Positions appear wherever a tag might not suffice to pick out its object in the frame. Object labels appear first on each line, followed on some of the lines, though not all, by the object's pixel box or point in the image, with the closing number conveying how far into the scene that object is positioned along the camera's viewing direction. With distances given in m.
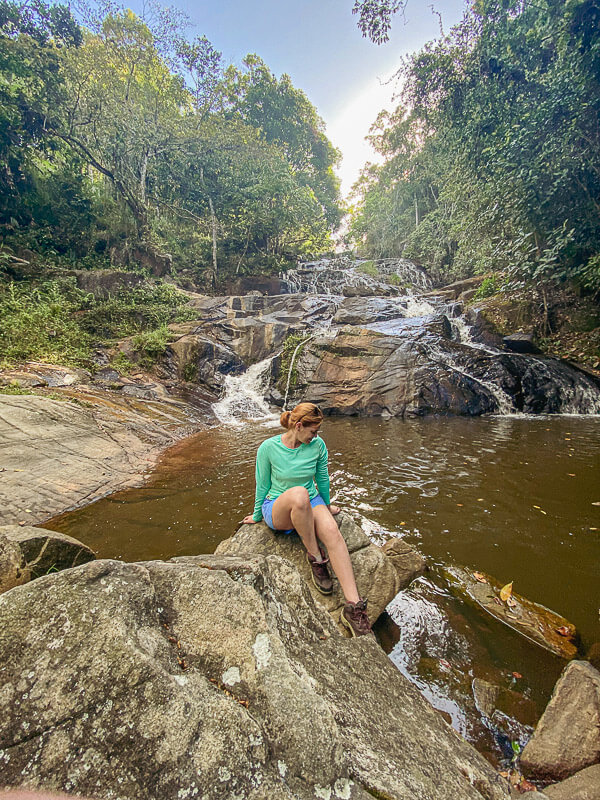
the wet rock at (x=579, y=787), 1.56
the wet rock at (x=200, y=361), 13.73
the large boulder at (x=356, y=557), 2.85
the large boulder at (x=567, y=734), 1.77
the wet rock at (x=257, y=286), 24.22
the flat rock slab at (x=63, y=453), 4.98
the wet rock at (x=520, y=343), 12.34
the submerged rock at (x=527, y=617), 2.54
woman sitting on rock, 2.60
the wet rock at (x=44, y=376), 8.35
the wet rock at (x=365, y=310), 16.12
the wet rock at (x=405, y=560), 3.28
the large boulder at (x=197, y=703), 1.04
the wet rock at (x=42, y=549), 2.10
